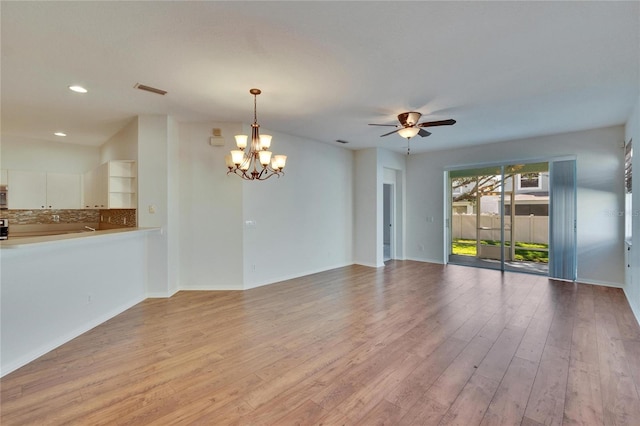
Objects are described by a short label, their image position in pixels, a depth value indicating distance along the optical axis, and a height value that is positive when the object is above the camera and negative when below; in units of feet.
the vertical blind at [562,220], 17.75 -0.53
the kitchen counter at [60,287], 8.31 -2.77
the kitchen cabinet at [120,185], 14.57 +1.38
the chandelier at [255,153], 11.65 +2.48
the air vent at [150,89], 10.91 +4.83
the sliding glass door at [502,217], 20.12 -0.39
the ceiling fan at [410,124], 13.43 +4.22
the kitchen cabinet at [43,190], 18.02 +1.40
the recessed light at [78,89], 10.98 +4.82
